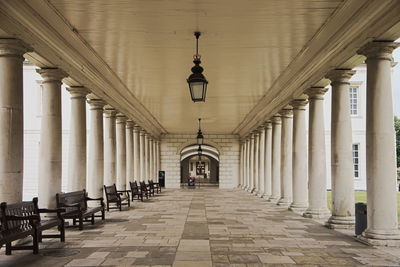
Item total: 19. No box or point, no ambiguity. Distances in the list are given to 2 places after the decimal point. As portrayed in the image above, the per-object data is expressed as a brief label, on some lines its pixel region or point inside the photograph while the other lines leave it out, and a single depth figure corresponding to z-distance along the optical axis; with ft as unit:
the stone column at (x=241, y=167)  126.62
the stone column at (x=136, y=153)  93.09
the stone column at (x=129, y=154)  85.25
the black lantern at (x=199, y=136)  90.84
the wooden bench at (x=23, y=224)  26.05
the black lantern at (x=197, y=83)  30.91
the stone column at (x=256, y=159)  91.29
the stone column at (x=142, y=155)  98.34
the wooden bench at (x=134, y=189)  73.30
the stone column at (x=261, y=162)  85.86
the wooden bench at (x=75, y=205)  37.90
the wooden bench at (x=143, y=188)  78.51
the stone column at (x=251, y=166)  100.98
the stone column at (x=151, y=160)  113.25
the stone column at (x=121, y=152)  75.04
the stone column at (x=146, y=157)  104.32
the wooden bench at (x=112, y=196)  55.93
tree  159.74
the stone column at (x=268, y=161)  79.71
